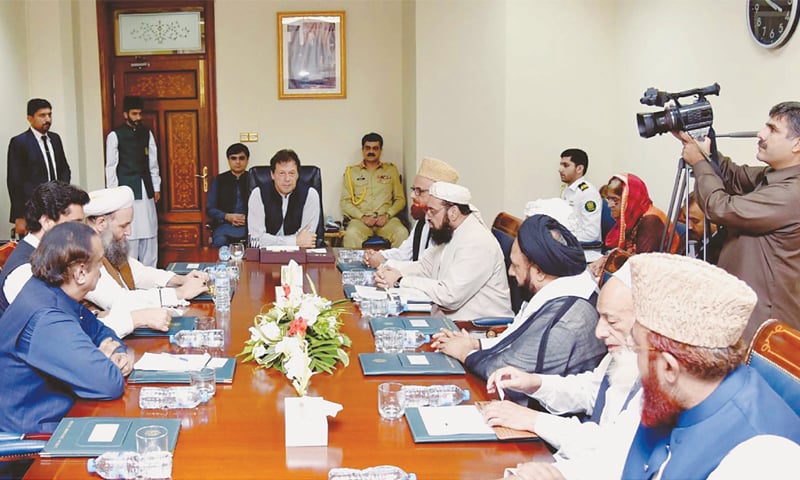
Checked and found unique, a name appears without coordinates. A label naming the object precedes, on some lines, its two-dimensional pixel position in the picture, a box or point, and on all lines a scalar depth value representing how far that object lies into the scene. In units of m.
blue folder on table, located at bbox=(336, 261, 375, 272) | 4.16
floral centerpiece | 2.28
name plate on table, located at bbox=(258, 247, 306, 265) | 4.38
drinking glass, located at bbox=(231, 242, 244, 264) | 4.22
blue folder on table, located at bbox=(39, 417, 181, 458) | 1.68
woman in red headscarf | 4.66
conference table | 1.64
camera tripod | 3.39
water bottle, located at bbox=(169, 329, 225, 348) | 2.59
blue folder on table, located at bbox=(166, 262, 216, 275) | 3.99
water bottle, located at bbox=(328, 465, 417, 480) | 1.56
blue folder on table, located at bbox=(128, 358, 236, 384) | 2.18
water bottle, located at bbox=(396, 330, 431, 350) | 2.59
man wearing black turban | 2.27
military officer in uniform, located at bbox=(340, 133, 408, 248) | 7.15
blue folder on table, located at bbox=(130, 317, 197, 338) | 2.74
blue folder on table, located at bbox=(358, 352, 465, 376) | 2.28
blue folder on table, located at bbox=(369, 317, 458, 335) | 2.78
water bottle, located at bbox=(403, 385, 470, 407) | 2.03
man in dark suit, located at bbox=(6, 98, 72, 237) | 6.01
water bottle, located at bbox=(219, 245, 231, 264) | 4.23
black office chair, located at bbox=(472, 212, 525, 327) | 3.16
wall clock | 3.69
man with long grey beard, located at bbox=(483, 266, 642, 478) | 1.67
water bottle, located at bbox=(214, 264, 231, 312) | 3.10
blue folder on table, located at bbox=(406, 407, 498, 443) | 1.77
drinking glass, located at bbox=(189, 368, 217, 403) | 2.05
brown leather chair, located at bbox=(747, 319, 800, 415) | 1.63
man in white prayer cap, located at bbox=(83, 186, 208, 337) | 3.01
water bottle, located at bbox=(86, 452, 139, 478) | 1.58
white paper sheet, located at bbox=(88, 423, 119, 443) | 1.74
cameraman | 3.00
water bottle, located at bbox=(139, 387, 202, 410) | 1.99
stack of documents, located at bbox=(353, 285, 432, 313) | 3.19
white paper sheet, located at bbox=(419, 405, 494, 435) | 1.83
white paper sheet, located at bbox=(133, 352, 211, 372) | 2.30
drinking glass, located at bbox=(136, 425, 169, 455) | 1.66
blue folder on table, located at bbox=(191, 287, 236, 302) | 3.32
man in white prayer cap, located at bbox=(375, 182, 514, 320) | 3.47
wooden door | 7.60
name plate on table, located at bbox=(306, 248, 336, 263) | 4.48
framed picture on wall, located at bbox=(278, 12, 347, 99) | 7.61
